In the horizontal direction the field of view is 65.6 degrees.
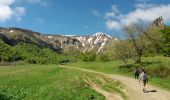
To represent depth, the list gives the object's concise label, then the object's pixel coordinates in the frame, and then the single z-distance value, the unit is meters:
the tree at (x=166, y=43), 32.48
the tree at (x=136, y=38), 25.68
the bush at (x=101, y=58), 41.72
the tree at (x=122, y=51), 25.06
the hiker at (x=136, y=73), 18.72
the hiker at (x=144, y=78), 13.73
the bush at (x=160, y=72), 20.28
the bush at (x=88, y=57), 47.94
